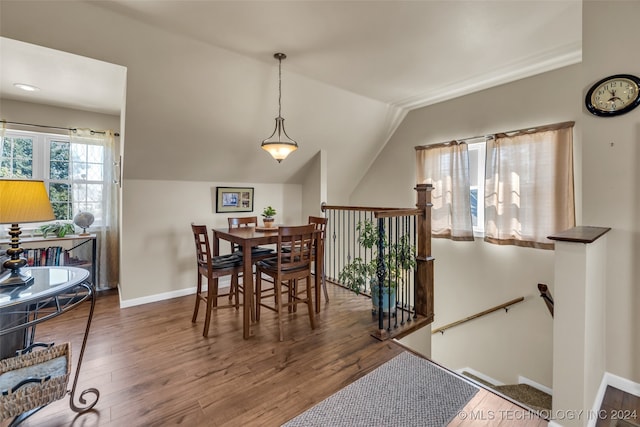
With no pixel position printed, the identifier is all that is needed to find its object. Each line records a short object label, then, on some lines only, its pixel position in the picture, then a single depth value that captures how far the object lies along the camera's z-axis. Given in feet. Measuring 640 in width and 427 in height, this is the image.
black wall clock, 6.20
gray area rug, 5.62
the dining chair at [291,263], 8.74
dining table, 8.63
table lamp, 5.08
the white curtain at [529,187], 9.93
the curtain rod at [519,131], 9.95
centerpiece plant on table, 10.86
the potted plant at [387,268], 9.87
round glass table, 4.85
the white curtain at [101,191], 13.45
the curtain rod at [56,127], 11.68
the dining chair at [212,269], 8.94
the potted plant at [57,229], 12.10
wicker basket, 4.44
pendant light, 9.61
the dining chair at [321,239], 10.39
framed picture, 13.86
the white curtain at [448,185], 12.57
